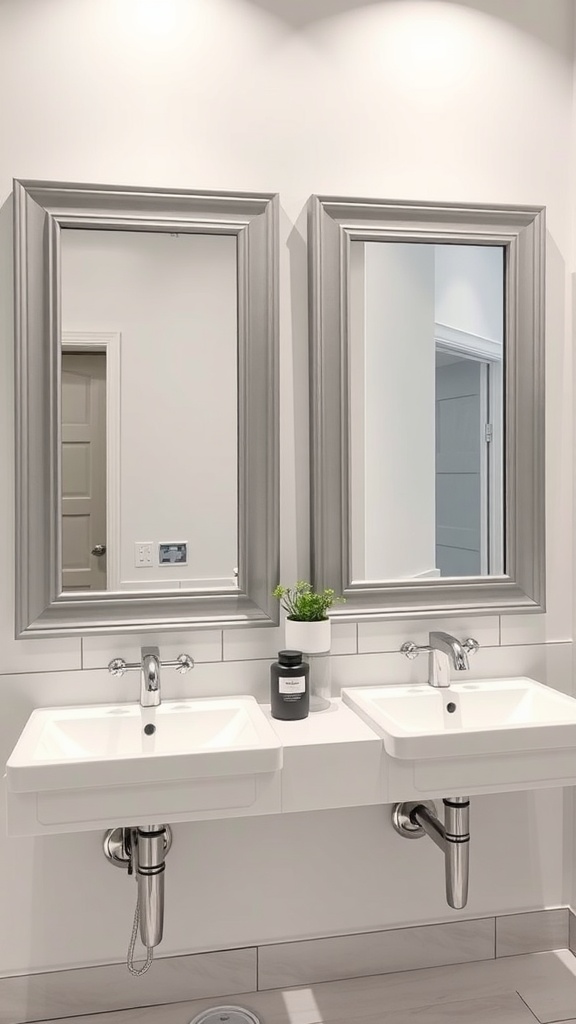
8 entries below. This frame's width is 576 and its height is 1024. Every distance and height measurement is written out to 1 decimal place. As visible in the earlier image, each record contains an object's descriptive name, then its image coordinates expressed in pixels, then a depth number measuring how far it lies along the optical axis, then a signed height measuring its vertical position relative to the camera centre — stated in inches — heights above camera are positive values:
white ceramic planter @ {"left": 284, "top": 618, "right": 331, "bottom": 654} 74.0 -11.6
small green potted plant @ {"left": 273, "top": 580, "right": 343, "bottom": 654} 74.1 -10.2
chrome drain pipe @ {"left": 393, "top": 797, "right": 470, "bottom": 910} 73.4 -30.1
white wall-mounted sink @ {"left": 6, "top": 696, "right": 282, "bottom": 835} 59.9 -20.1
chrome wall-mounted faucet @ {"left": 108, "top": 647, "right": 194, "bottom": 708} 71.6 -14.3
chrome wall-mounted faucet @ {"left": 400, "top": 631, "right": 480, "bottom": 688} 74.5 -13.7
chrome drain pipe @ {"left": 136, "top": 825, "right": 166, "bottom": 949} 68.8 -30.7
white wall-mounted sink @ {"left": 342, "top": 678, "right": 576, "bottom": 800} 65.8 -19.9
